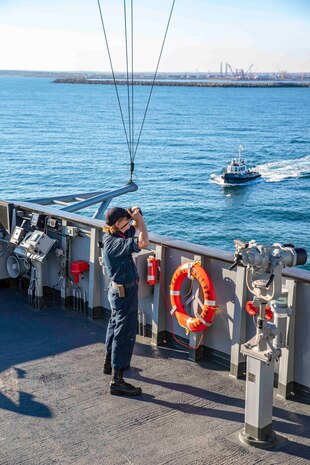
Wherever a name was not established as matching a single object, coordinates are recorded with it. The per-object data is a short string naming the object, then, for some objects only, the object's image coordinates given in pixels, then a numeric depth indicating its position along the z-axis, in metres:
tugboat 59.25
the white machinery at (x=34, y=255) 7.41
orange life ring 5.75
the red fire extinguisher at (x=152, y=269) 6.32
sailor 5.24
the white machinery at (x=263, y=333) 4.33
